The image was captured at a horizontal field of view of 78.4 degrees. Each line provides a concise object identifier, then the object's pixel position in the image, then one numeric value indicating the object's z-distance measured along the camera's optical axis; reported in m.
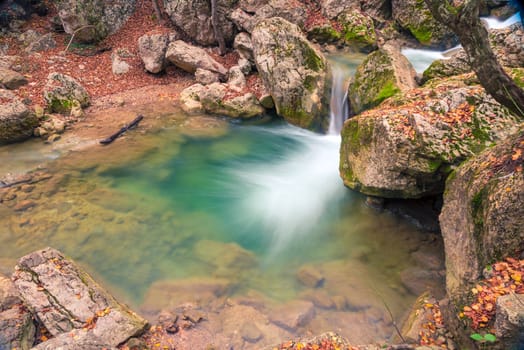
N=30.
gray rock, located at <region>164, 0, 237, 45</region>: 14.27
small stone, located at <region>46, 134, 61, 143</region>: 9.95
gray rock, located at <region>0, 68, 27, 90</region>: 11.48
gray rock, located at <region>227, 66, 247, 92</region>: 12.25
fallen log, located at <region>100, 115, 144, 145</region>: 9.98
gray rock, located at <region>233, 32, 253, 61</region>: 13.59
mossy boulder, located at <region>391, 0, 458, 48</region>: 13.55
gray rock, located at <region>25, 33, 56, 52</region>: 14.12
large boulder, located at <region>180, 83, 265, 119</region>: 11.48
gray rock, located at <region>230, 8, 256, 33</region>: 13.87
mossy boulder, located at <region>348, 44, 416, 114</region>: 8.23
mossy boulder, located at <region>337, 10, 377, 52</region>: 13.98
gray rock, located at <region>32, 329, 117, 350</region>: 4.00
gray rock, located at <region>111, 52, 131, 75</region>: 13.96
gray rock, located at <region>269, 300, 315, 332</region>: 4.95
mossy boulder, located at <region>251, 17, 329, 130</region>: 10.24
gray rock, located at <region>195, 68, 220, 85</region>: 12.95
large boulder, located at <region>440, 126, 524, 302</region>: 3.64
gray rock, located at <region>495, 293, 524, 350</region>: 2.88
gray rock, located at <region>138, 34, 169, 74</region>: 13.61
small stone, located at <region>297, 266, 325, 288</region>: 5.69
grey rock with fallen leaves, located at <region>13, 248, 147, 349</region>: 4.35
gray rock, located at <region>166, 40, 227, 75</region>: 13.16
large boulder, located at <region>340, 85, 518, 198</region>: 5.50
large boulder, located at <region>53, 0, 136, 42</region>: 14.55
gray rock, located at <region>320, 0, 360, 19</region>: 14.81
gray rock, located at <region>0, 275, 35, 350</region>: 4.32
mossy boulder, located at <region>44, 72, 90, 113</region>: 11.18
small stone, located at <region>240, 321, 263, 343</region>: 4.75
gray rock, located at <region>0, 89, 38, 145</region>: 9.41
